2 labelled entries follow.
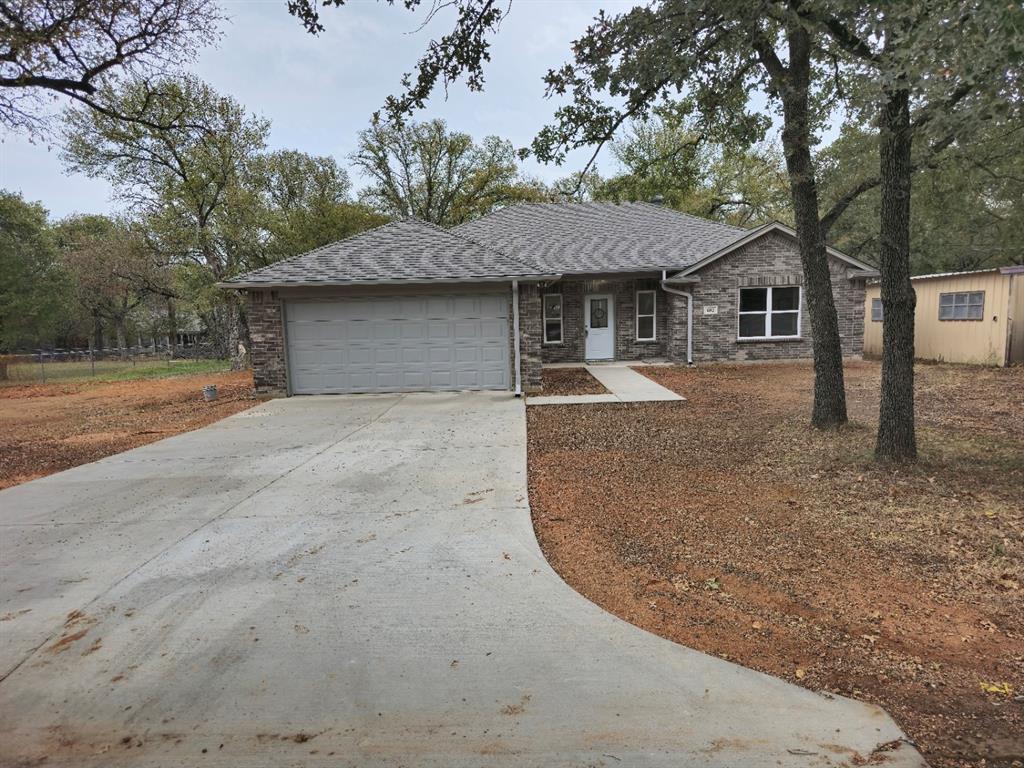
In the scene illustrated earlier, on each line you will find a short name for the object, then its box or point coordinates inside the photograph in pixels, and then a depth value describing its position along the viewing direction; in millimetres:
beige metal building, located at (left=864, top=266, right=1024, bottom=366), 13586
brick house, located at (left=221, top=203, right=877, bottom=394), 12258
